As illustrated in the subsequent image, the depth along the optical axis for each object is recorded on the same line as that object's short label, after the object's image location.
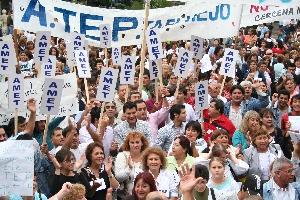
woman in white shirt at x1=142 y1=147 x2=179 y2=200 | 7.75
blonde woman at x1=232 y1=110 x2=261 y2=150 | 9.07
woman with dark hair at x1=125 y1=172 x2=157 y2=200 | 7.07
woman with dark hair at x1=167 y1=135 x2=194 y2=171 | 8.24
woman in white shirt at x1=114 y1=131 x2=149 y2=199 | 8.06
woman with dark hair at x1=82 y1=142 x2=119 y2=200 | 7.69
